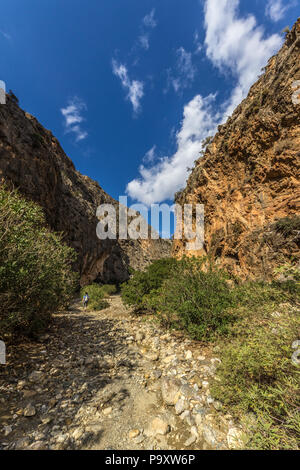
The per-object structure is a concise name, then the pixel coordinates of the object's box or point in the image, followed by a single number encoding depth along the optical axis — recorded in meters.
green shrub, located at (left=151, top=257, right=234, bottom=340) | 4.17
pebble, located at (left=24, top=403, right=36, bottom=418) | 2.38
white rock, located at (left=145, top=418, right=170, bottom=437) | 2.16
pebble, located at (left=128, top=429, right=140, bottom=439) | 2.14
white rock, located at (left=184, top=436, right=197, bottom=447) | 1.98
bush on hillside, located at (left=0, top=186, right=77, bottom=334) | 3.45
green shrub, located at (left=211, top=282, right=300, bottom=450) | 1.70
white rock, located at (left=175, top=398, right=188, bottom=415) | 2.44
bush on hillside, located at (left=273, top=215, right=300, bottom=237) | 6.31
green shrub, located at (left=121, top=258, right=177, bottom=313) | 7.64
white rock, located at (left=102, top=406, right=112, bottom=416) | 2.50
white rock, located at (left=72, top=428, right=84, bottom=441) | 2.11
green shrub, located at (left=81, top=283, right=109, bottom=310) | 10.60
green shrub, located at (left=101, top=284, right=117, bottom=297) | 18.57
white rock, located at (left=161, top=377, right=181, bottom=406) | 2.64
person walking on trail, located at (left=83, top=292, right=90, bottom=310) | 10.87
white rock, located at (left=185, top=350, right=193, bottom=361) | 3.67
